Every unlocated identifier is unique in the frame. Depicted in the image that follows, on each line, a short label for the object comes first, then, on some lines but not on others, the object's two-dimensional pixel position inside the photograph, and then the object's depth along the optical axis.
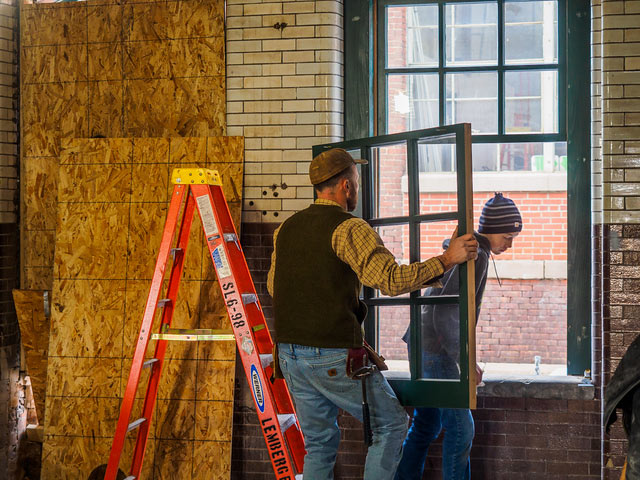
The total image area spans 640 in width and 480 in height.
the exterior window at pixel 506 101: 4.53
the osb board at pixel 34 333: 4.79
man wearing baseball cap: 3.12
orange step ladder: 3.75
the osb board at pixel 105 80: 4.76
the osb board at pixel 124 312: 4.37
